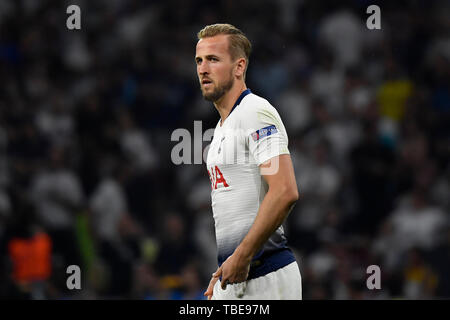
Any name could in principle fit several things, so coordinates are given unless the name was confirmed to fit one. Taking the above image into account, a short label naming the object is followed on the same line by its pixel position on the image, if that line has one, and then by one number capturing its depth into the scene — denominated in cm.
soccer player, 683
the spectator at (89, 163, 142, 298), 1662
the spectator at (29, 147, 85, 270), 1811
